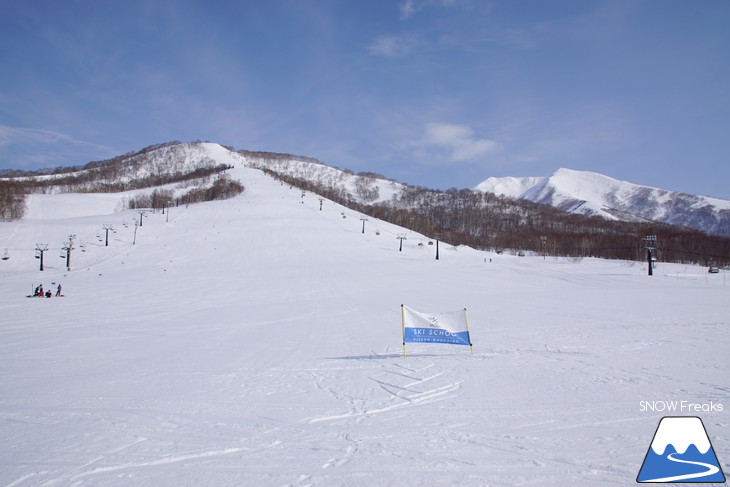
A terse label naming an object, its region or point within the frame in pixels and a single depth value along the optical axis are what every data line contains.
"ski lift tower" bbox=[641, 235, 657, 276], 44.62
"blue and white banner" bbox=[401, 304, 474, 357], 11.85
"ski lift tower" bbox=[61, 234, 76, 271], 49.48
